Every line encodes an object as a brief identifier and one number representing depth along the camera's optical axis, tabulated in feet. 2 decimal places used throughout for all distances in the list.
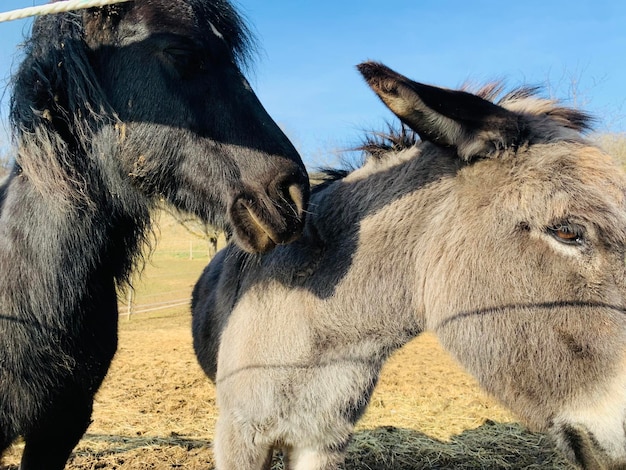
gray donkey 2.35
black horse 2.64
